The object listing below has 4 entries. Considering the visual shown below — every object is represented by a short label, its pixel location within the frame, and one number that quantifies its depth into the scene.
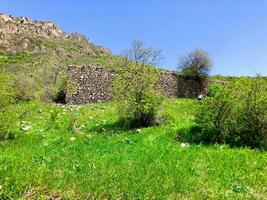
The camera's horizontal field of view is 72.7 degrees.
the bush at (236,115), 6.01
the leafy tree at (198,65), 13.69
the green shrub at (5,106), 6.23
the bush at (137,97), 7.36
